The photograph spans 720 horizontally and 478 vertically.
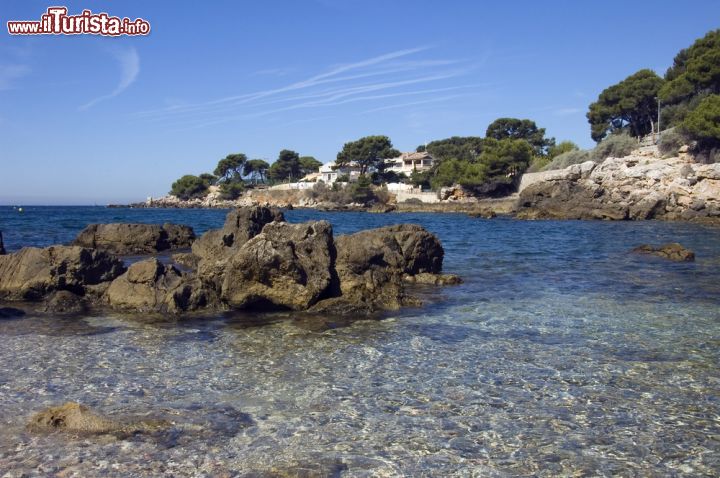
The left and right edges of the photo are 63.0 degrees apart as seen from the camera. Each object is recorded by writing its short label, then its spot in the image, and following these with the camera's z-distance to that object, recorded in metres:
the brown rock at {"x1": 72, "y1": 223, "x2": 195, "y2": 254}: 28.69
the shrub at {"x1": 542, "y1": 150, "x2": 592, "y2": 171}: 80.00
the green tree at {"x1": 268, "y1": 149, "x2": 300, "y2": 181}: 150.38
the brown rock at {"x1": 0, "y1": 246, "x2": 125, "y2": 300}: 15.38
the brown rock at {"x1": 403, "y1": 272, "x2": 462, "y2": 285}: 18.70
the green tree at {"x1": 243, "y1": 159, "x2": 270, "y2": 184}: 150.00
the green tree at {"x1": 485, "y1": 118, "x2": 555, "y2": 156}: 113.38
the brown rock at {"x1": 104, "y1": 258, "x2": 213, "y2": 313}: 13.78
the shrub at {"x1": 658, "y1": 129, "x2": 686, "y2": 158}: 67.12
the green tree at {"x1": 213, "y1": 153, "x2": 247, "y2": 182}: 149.62
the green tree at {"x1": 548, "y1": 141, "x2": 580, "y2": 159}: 101.81
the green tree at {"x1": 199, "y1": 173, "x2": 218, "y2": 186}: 153.25
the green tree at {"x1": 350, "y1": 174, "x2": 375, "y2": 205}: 107.25
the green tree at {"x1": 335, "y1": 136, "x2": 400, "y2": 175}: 120.94
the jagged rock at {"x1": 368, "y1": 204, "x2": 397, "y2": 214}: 92.62
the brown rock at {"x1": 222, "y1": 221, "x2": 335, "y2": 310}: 13.96
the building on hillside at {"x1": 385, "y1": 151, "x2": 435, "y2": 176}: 134.00
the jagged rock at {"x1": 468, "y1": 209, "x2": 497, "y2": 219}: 69.94
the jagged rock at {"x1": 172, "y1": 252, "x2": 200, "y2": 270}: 22.42
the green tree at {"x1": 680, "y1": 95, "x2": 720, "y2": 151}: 59.53
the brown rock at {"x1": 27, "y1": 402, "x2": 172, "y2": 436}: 6.62
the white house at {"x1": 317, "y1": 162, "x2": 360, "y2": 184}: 133.07
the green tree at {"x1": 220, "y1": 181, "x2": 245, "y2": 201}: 136.50
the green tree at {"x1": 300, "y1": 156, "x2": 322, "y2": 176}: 158.38
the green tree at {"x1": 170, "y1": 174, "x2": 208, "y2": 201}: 145.88
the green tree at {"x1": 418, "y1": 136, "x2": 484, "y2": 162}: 124.38
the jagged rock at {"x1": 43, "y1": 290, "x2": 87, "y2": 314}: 13.96
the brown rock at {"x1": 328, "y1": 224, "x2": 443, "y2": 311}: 14.76
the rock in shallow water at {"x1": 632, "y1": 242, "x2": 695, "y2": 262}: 24.16
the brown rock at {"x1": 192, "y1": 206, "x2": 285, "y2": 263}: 22.14
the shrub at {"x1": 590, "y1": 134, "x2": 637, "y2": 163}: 75.75
